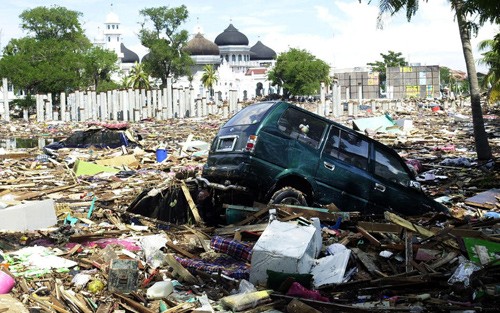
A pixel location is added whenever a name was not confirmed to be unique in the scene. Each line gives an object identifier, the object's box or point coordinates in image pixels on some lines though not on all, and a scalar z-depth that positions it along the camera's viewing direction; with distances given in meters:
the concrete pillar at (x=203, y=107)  62.88
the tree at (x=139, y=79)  87.81
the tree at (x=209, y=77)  100.41
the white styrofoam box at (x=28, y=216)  8.77
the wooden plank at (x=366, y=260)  6.58
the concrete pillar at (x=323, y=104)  57.71
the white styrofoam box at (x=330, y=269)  6.36
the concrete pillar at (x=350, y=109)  56.07
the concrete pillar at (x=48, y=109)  57.38
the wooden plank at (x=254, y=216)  8.16
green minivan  8.69
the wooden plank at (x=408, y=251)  6.53
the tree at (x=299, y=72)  88.38
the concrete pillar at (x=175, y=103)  59.93
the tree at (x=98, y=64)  76.12
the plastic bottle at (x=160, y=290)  6.15
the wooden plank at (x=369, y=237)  7.23
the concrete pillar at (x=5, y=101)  57.50
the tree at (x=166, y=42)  79.50
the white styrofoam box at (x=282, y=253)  6.33
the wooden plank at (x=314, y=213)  8.09
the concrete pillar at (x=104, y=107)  58.09
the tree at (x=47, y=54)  69.44
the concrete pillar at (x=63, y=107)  58.33
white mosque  102.81
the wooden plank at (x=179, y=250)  7.37
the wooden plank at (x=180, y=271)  6.61
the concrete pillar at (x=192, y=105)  62.84
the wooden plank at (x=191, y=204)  9.23
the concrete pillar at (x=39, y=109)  56.61
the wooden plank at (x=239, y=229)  7.73
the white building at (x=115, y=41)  125.44
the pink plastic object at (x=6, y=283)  6.23
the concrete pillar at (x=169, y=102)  58.59
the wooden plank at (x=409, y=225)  7.57
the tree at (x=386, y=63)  116.81
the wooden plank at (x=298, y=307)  5.49
